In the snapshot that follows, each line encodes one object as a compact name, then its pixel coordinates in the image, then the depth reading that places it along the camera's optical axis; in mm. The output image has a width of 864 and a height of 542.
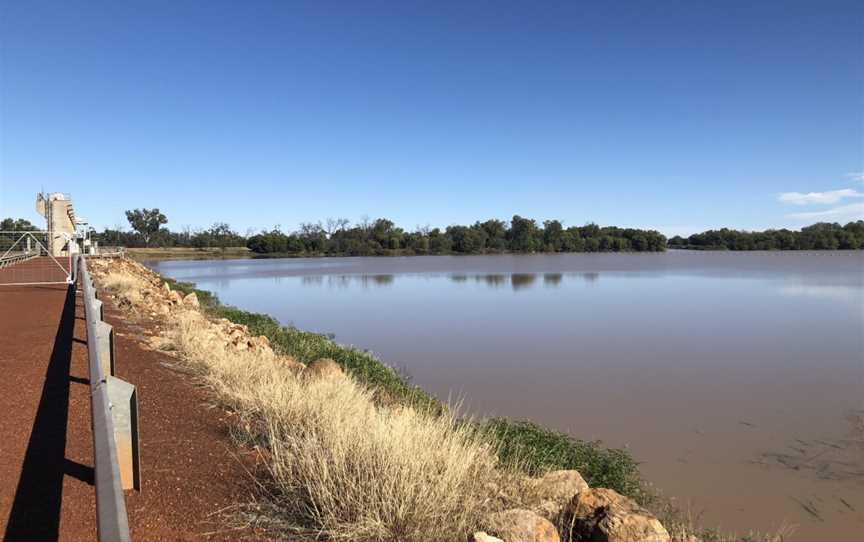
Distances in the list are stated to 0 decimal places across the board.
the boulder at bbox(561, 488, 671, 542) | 4004
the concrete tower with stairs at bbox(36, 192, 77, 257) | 39844
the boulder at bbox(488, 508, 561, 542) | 3762
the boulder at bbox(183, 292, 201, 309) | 19109
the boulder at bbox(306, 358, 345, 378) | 8453
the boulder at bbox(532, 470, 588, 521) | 4617
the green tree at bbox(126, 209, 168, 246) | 132375
